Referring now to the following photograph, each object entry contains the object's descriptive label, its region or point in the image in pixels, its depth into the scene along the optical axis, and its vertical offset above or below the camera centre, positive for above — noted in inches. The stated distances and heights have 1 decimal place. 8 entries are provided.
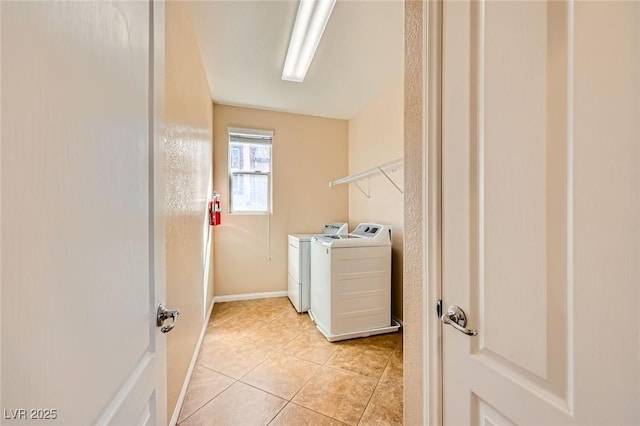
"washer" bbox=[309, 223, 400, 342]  96.0 -29.4
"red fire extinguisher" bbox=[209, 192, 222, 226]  118.6 -0.7
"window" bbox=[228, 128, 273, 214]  142.8 +23.4
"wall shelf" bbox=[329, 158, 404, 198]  92.8 +17.0
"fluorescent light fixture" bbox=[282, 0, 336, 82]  68.6 +56.3
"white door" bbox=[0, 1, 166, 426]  12.7 -0.2
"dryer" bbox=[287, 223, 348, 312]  122.2 -28.5
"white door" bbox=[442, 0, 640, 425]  17.6 +0.1
